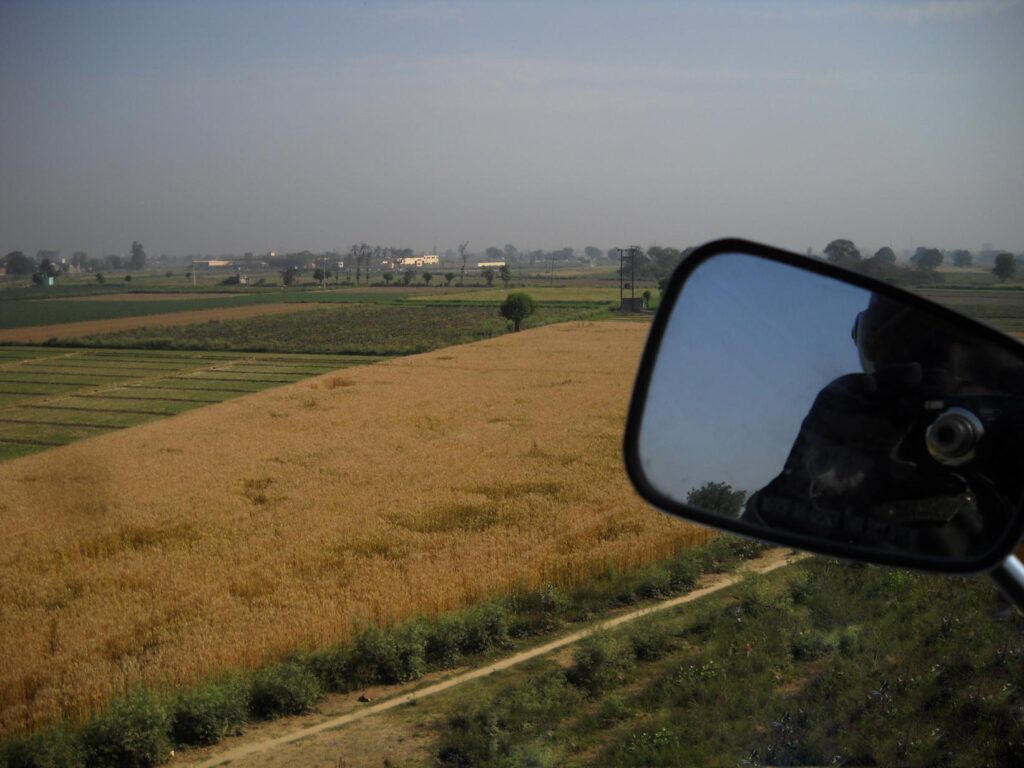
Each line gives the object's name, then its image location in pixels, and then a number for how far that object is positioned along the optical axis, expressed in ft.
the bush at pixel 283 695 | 21.56
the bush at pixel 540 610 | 26.21
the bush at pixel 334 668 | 23.17
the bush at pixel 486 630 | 25.04
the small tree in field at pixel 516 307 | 169.37
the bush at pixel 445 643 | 24.23
